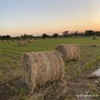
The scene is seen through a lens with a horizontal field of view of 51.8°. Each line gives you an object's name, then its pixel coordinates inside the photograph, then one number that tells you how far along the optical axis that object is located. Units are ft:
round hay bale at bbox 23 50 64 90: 11.30
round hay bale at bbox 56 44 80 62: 20.51
